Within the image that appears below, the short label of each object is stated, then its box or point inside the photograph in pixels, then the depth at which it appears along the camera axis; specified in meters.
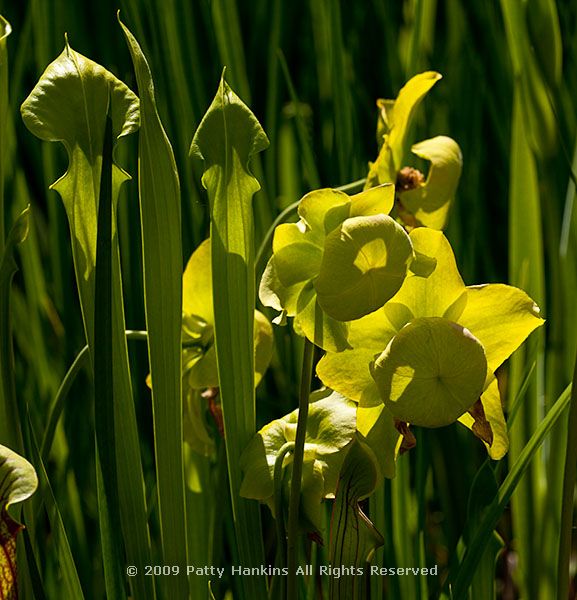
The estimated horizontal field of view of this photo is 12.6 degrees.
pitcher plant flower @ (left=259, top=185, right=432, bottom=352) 1.32
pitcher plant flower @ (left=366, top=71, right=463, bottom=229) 1.53
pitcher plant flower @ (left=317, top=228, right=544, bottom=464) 1.33
